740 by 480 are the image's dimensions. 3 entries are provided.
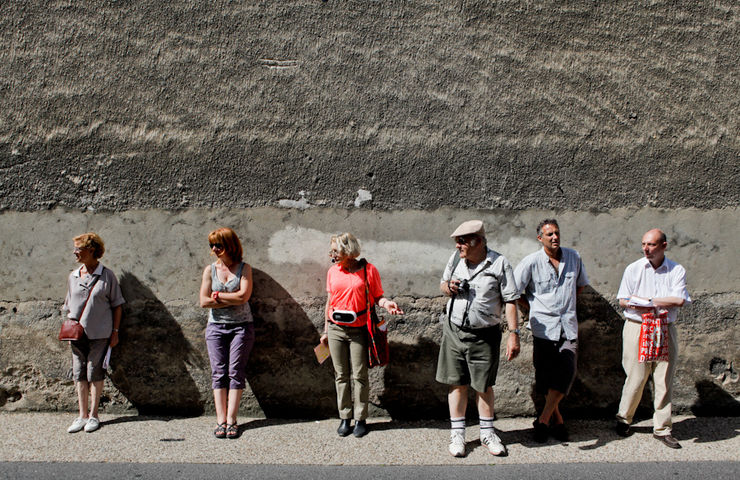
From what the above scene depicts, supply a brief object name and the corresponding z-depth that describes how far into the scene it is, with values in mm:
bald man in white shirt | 4055
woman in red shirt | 4211
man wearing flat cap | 3881
